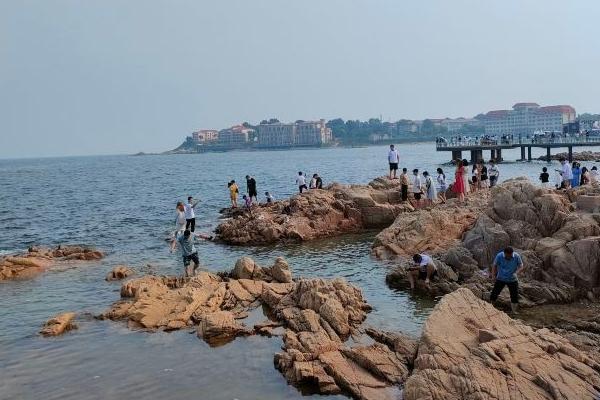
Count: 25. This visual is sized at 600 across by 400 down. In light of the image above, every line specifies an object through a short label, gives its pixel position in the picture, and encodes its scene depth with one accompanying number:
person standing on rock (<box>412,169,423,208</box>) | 30.66
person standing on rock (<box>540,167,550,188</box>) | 27.77
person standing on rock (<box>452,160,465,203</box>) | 29.73
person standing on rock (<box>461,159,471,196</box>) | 30.12
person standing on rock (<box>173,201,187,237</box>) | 22.50
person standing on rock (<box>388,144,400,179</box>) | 35.56
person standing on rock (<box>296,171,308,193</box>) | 37.75
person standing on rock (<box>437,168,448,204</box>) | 32.86
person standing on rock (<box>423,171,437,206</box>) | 30.14
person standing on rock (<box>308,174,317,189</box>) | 37.88
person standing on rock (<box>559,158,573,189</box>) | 30.02
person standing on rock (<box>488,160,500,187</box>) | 34.66
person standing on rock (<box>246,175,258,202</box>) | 35.91
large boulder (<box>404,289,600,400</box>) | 9.91
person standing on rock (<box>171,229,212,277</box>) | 20.28
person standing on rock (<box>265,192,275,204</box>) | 37.62
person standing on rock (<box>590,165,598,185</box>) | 29.95
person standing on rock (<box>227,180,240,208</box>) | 38.66
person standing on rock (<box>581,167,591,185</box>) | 29.82
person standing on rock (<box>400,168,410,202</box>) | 32.66
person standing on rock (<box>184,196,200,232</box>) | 26.92
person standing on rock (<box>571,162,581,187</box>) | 30.78
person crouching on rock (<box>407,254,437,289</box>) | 18.17
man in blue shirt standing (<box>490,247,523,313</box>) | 15.45
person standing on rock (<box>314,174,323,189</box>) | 37.72
